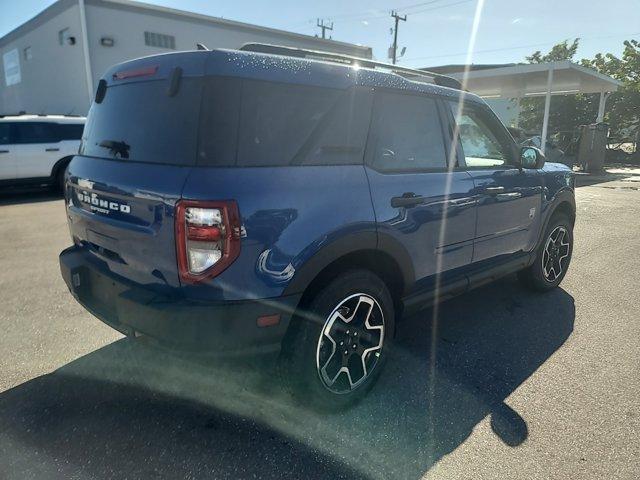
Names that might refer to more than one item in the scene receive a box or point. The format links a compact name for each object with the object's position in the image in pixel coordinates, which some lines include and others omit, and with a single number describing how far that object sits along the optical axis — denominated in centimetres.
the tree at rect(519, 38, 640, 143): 2828
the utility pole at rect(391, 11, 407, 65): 3974
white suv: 983
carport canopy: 1795
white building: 1788
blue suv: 210
